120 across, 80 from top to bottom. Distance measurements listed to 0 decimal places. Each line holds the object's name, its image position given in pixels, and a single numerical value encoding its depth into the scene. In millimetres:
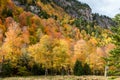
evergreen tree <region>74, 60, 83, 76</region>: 55466
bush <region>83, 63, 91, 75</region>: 58017
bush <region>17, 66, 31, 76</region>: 49706
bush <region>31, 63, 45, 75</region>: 52537
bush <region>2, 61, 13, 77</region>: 48056
